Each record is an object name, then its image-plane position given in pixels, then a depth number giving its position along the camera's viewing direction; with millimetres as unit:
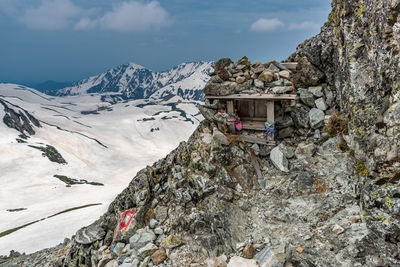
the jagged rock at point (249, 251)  8208
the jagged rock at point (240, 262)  7947
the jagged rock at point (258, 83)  12312
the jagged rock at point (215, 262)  8227
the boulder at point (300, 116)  12078
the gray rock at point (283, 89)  11398
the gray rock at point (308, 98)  12547
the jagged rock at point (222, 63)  13272
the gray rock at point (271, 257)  7328
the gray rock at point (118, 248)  10172
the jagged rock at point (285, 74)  12148
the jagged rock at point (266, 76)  12195
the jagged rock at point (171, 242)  9305
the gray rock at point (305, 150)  10920
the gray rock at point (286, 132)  12172
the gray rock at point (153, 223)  10586
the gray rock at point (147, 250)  9320
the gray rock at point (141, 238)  9875
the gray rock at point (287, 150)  11320
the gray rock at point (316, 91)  12695
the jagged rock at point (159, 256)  8922
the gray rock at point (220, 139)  11742
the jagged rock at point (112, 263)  9595
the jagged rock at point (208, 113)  12977
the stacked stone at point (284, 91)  11938
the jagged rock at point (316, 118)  11625
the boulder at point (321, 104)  12172
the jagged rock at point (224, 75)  12891
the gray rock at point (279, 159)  10983
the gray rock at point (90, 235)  11945
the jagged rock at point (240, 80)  12641
